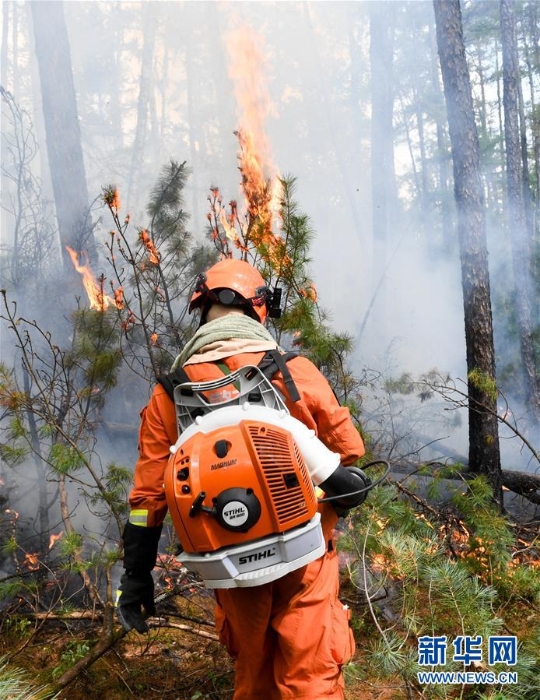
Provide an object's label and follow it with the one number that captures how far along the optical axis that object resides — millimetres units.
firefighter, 1764
